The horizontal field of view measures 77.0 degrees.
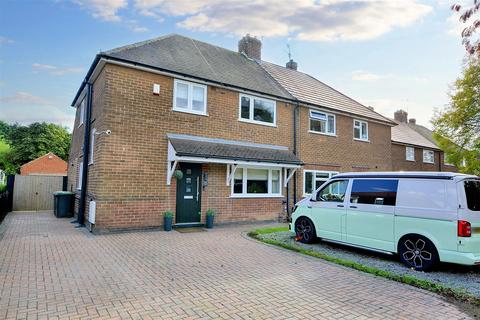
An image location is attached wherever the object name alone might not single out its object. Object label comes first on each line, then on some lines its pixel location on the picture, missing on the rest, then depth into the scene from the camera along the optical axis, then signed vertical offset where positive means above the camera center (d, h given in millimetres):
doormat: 9750 -1521
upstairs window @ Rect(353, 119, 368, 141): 16438 +3153
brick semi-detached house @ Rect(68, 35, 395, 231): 9375 +1758
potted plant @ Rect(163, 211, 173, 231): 9711 -1215
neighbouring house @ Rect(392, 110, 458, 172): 23469 +3108
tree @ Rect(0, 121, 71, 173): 40681 +5227
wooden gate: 15305 -592
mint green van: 5391 -561
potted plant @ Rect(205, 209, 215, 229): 10562 -1224
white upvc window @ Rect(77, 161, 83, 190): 12586 +253
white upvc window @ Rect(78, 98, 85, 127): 13297 +3161
